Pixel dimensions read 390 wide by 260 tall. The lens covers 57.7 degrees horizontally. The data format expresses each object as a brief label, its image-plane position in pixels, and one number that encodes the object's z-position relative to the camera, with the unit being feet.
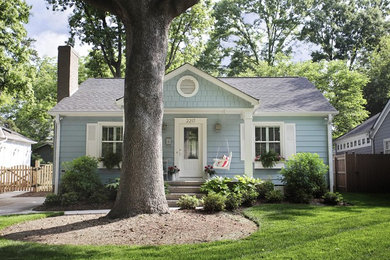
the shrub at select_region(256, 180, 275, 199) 34.99
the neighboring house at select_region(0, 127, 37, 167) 73.14
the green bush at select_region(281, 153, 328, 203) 34.65
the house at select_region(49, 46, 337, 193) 41.55
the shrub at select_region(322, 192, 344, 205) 32.96
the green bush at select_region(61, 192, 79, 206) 34.99
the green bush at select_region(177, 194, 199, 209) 29.68
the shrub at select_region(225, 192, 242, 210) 29.40
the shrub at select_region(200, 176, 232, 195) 32.64
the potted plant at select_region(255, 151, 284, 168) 41.04
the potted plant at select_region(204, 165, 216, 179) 39.96
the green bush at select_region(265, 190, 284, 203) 33.53
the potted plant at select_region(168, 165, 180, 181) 40.11
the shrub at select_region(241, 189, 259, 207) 31.81
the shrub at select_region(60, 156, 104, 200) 36.55
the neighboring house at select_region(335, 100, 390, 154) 51.20
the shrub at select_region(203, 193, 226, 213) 27.96
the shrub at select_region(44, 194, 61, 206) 35.37
